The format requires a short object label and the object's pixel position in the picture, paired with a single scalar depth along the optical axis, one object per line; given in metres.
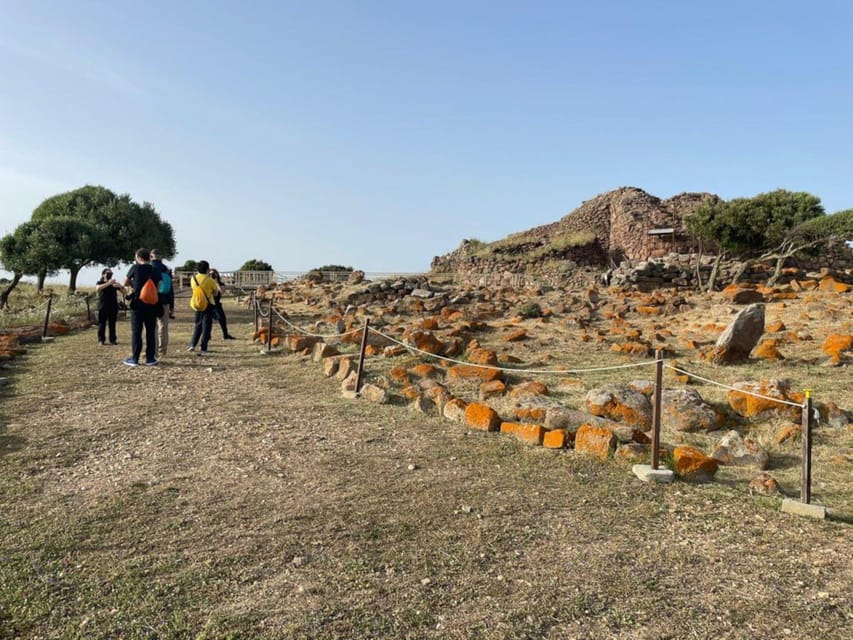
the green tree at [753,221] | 18.30
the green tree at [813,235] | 17.12
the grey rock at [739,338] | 9.34
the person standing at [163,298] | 10.02
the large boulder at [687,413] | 6.70
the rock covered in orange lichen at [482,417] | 6.41
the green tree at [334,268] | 40.45
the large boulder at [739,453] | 5.63
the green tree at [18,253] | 23.81
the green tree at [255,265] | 44.56
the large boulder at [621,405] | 6.67
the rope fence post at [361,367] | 8.00
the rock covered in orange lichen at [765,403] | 6.79
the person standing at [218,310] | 11.47
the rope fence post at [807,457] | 4.42
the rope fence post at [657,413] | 5.15
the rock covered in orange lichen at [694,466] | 5.19
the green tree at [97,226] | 24.38
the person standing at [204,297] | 10.67
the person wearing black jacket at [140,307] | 9.07
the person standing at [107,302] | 11.30
